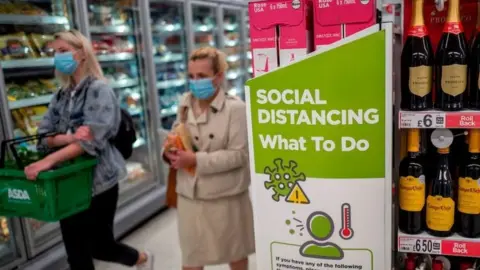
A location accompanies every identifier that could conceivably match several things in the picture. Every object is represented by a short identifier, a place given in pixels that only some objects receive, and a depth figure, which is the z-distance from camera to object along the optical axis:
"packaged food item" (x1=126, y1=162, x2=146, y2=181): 4.36
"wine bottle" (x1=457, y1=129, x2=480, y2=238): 1.28
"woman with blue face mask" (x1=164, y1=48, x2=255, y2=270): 2.13
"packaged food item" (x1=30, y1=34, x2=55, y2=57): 3.25
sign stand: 1.17
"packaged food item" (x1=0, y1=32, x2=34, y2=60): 2.99
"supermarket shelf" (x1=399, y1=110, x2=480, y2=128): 1.22
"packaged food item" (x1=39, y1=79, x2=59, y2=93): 3.41
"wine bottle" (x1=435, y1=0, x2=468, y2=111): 1.24
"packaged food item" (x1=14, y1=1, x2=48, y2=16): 3.06
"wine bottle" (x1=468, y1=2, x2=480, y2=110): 1.26
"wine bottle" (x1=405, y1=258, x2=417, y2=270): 1.45
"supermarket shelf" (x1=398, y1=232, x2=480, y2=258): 1.32
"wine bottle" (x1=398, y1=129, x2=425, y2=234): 1.33
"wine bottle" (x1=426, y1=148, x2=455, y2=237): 1.33
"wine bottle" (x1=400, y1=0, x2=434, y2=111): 1.27
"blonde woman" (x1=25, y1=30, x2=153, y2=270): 2.20
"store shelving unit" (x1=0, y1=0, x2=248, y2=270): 2.94
